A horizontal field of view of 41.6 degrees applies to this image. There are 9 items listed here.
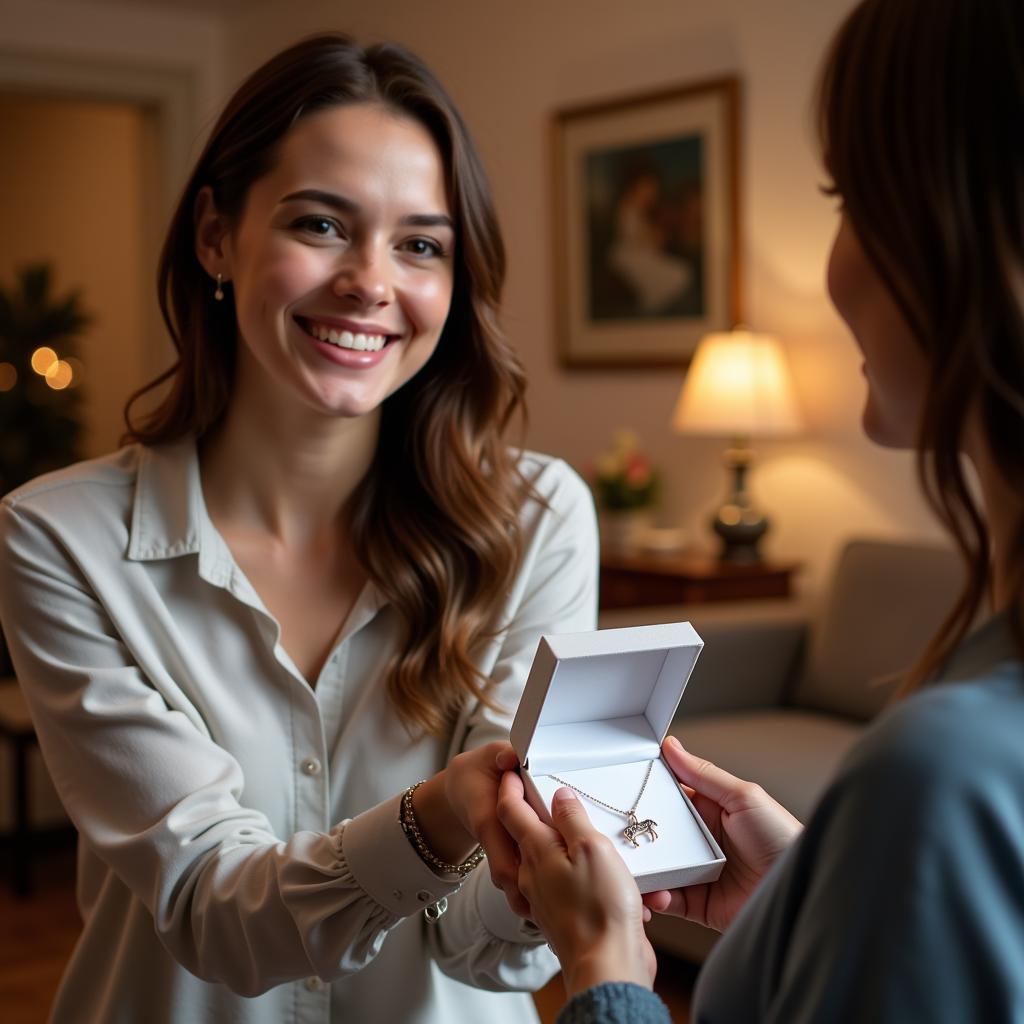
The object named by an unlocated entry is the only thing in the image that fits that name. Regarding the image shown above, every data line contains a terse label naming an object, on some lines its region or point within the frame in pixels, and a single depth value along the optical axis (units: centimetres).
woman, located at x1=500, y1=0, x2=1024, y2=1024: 70
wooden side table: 422
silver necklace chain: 119
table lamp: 419
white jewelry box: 115
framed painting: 461
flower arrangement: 467
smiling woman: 135
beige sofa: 344
